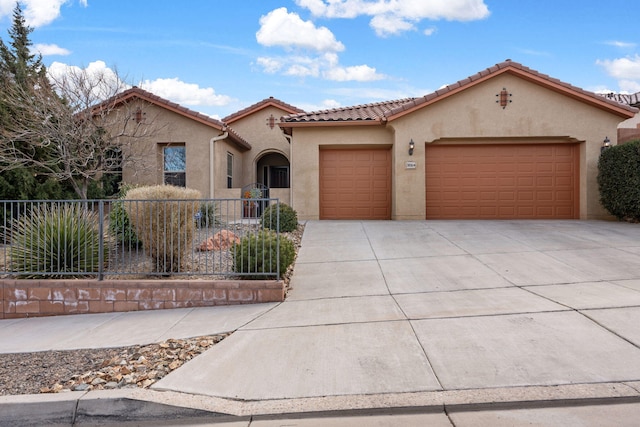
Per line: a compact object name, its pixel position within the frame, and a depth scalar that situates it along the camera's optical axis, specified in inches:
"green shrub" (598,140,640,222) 458.0
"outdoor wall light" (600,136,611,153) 529.3
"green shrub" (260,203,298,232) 429.2
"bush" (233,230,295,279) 270.2
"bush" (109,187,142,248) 306.3
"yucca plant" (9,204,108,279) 283.4
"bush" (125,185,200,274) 285.6
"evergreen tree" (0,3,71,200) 462.9
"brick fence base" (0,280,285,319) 262.2
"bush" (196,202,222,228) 297.0
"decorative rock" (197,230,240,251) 345.6
